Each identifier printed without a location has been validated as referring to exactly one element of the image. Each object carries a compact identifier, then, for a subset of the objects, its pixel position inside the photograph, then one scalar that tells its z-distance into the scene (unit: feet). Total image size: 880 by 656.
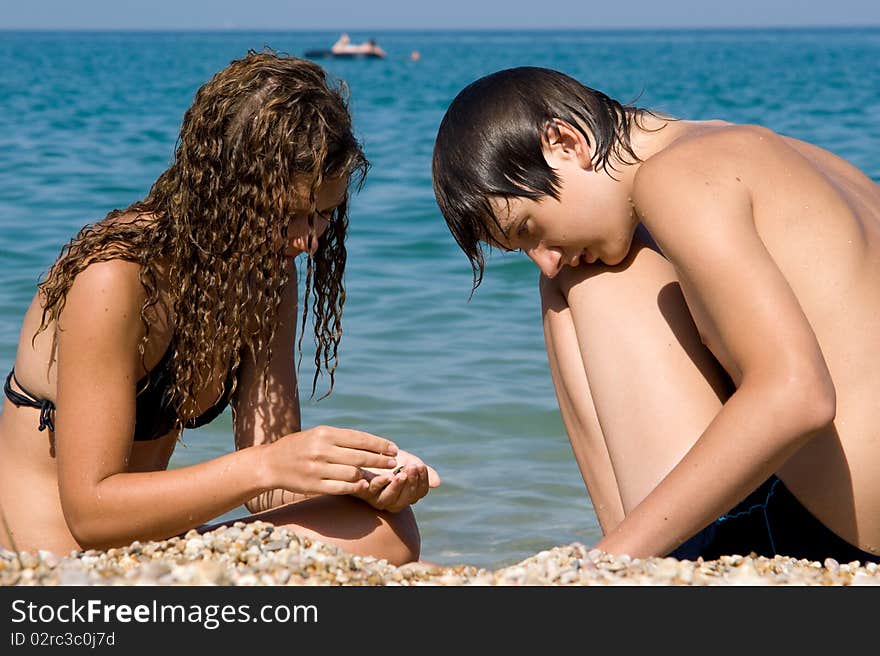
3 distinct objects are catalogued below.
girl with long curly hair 8.38
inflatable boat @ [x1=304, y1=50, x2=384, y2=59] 188.12
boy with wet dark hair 7.47
